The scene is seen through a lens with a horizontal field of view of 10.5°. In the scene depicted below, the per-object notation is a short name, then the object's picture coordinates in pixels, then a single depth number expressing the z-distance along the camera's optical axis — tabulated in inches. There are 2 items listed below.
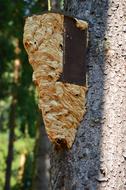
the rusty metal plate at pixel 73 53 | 122.2
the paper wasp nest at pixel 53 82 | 119.7
